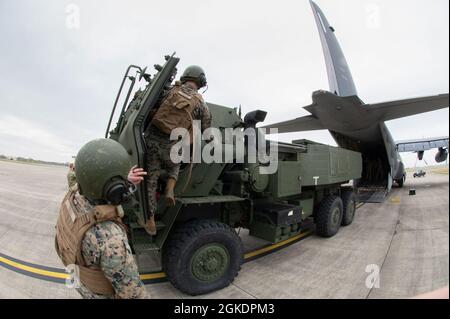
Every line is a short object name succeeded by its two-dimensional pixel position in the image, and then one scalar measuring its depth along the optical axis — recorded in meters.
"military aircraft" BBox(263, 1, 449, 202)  6.52
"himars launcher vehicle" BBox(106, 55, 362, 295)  2.40
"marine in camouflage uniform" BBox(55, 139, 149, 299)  1.27
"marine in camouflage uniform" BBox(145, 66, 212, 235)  2.39
